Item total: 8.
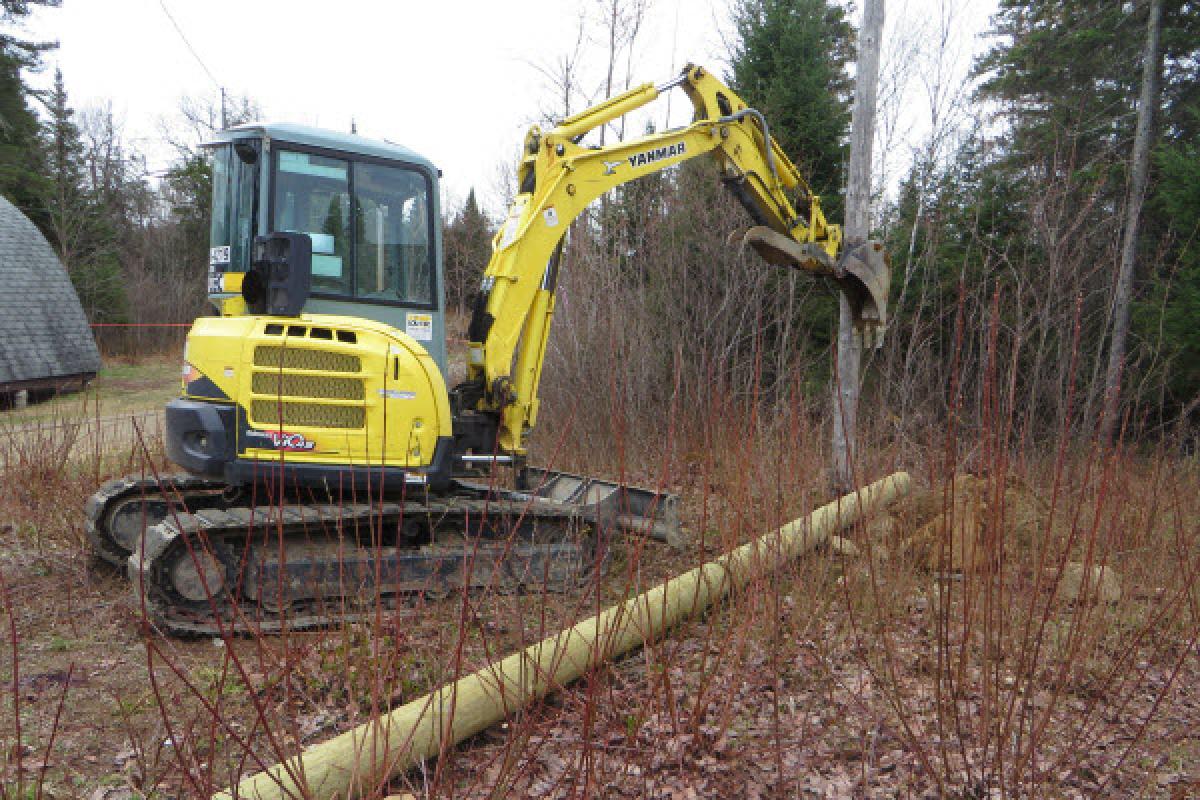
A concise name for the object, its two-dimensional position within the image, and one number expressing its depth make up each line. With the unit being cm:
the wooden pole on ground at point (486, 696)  293
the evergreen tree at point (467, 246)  1525
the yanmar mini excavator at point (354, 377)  499
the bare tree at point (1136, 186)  1152
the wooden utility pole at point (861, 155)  803
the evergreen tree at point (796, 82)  1321
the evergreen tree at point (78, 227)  2477
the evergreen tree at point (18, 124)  2242
